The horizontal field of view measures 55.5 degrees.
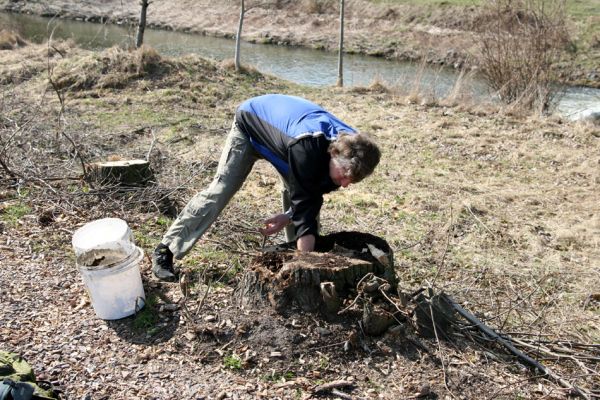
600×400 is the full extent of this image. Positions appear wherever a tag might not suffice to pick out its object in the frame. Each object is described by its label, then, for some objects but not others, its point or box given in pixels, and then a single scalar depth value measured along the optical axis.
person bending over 2.79
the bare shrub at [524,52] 10.07
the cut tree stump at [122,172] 4.80
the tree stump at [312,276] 2.82
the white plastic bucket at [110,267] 2.98
